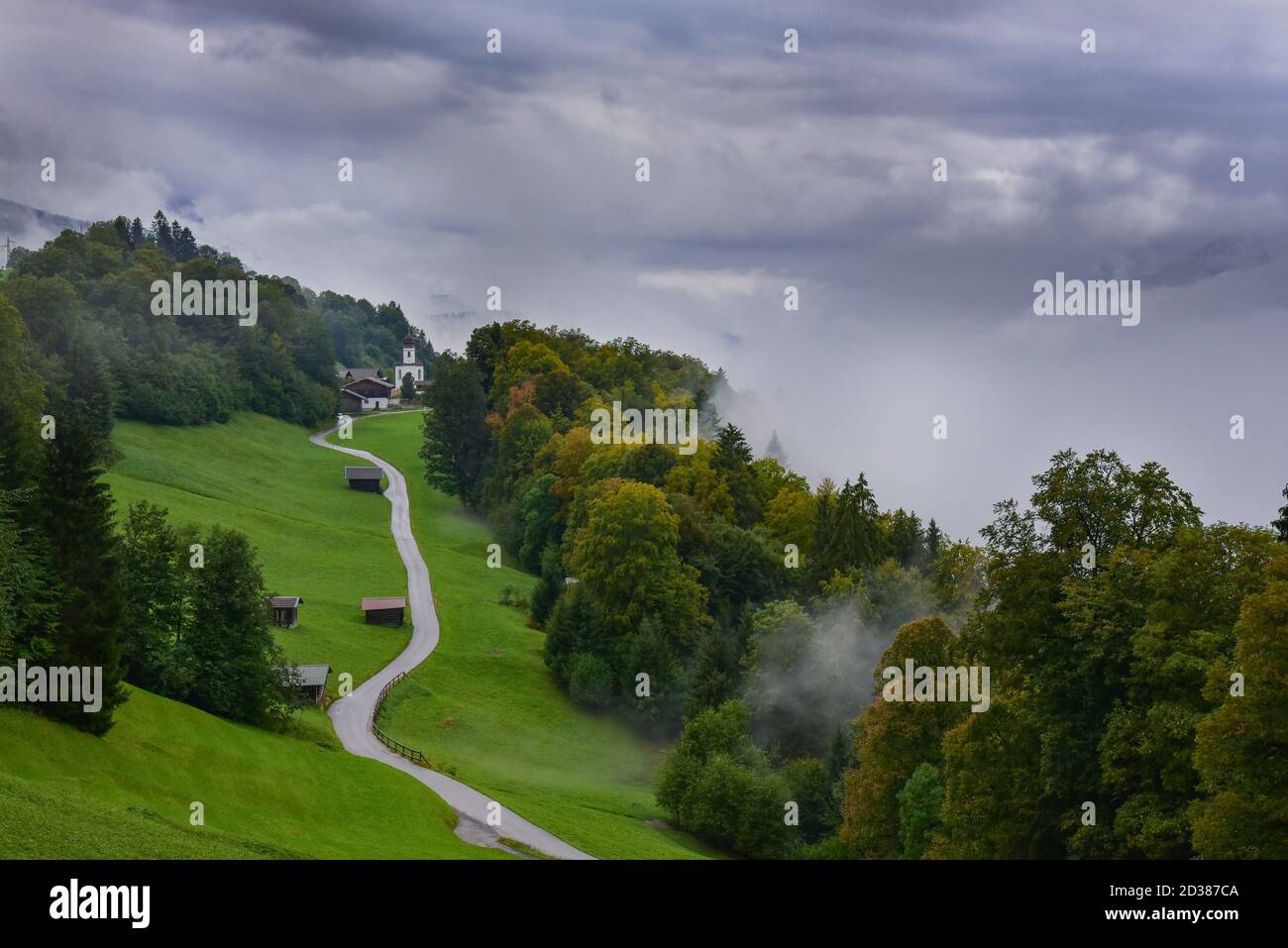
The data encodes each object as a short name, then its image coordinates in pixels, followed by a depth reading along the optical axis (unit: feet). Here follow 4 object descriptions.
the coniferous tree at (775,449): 413.43
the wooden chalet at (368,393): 568.00
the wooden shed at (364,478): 374.84
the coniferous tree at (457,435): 388.16
